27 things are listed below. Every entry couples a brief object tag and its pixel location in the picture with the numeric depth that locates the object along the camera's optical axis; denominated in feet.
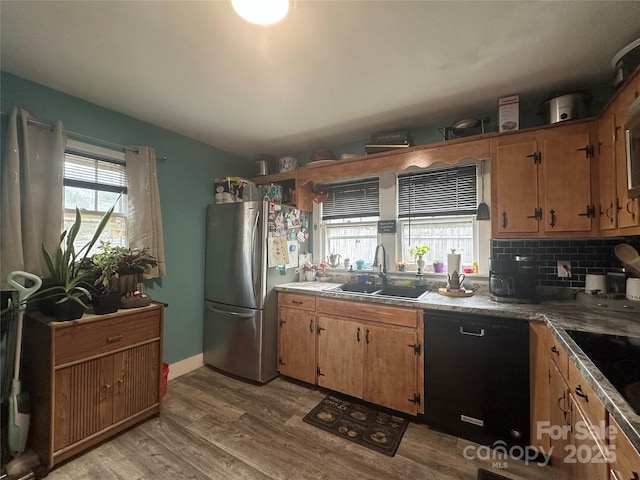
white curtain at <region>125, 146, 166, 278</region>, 7.54
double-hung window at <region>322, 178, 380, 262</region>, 9.53
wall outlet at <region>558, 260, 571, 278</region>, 6.54
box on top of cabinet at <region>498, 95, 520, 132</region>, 6.30
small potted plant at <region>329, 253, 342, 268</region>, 9.99
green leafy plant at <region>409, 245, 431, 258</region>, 8.39
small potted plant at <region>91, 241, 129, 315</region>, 5.72
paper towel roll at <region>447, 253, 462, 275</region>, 7.44
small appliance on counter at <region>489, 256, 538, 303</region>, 6.17
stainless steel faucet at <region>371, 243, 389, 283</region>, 8.78
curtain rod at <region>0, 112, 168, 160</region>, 5.89
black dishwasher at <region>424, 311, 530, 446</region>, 5.39
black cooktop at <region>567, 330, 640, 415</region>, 2.65
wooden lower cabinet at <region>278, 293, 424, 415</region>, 6.47
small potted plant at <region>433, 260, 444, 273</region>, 8.17
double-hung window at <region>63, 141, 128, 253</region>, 6.66
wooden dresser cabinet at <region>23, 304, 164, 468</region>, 5.02
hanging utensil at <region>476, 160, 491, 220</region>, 7.42
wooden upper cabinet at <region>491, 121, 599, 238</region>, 5.64
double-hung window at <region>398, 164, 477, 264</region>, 7.90
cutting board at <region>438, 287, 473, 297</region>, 6.98
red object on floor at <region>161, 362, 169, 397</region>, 7.32
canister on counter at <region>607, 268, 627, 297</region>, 5.66
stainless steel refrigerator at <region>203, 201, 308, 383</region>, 8.28
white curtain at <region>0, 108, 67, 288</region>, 5.42
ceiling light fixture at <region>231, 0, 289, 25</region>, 3.56
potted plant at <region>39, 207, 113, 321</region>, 5.25
